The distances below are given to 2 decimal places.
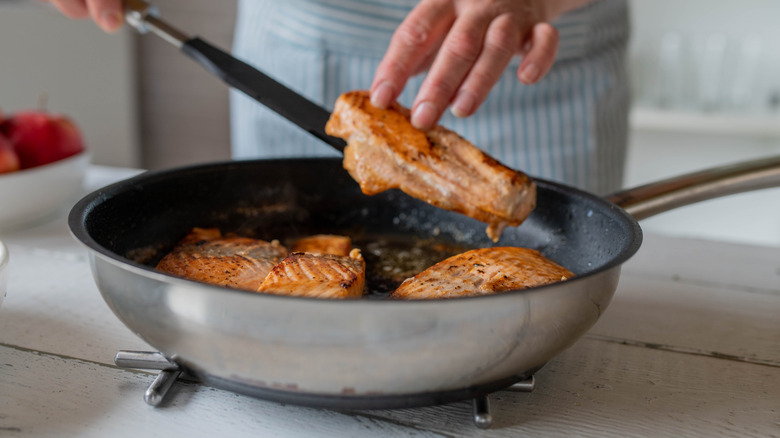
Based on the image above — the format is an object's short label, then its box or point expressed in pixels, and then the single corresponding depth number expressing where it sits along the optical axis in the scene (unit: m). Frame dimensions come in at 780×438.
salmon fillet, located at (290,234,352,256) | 0.95
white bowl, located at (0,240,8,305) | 0.72
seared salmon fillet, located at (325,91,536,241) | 0.84
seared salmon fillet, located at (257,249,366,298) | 0.70
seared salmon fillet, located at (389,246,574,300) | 0.73
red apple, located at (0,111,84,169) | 1.33
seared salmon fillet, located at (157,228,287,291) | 0.80
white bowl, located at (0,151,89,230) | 1.17
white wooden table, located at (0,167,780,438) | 0.66
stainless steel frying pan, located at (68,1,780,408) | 0.54
